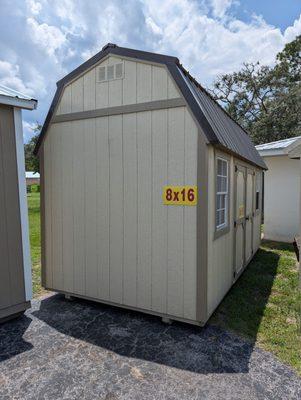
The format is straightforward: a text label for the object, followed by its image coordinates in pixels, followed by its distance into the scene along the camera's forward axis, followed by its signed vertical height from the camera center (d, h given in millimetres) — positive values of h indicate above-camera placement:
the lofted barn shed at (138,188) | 3125 -93
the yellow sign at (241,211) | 4730 -561
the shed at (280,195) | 8094 -492
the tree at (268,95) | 17078 +5817
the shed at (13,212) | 3314 -358
